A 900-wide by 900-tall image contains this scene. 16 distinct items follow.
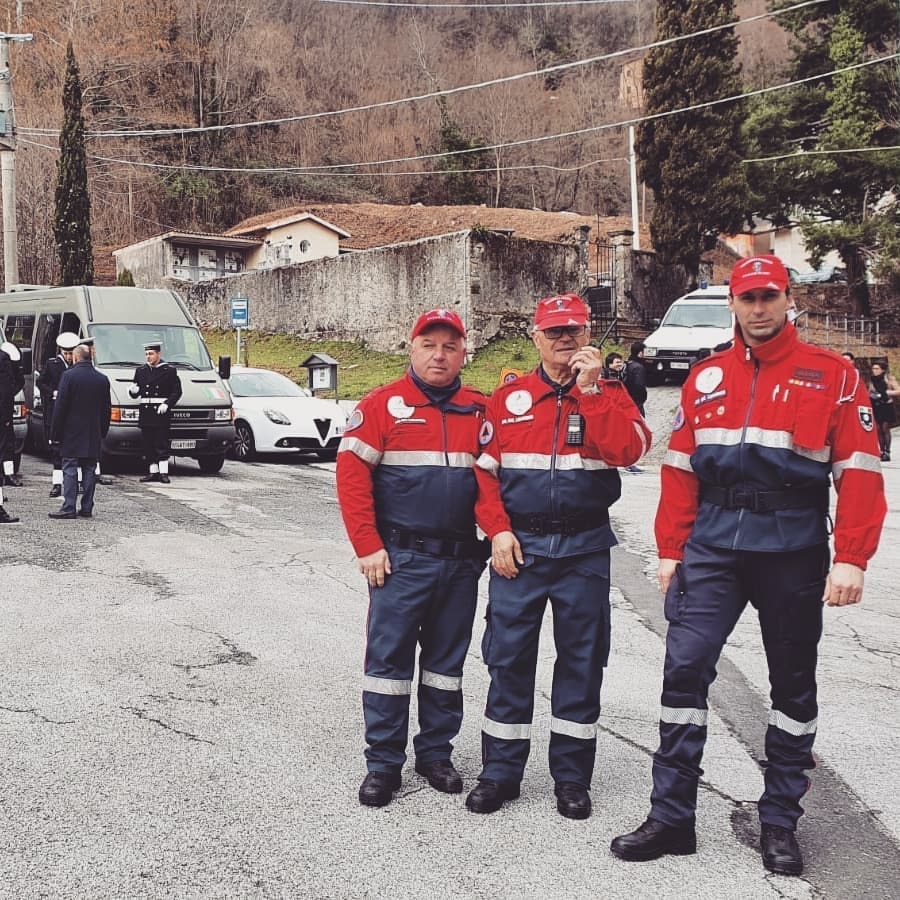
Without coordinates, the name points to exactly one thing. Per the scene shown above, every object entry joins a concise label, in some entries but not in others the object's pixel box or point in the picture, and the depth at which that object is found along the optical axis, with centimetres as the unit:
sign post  2166
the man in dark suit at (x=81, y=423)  1051
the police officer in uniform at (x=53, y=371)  1318
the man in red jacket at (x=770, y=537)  343
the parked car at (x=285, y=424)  1653
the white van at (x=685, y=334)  2200
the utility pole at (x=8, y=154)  2203
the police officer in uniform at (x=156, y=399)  1304
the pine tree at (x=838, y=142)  3147
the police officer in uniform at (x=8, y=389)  1018
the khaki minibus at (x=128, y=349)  1406
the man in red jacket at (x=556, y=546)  385
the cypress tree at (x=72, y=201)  3325
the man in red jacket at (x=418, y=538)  401
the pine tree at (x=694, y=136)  3025
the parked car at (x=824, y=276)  4050
